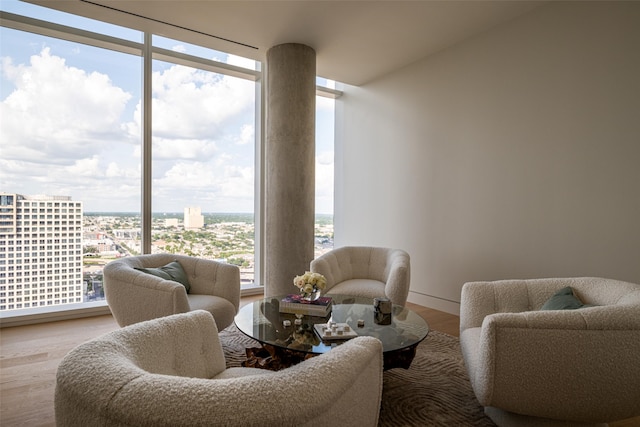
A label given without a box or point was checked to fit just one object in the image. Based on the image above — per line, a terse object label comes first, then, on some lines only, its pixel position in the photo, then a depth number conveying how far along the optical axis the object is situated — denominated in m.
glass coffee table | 1.99
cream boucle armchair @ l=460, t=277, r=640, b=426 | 1.55
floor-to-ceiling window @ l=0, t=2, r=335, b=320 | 3.70
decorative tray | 2.06
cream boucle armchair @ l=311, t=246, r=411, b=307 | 3.25
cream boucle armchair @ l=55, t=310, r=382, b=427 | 0.79
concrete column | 4.08
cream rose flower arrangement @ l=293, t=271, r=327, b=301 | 2.58
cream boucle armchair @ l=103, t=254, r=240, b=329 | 2.44
